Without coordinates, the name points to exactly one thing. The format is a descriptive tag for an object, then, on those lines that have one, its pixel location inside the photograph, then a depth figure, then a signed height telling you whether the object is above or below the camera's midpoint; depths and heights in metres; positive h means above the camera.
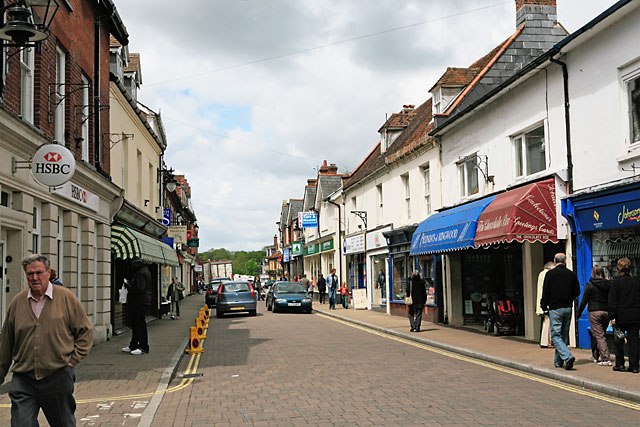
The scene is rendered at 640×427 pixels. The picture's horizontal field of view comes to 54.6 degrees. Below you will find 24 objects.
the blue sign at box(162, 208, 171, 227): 29.56 +2.62
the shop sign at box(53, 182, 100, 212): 13.16 +1.74
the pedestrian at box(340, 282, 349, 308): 31.30 -1.45
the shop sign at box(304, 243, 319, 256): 44.06 +1.37
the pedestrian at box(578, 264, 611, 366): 10.50 -0.77
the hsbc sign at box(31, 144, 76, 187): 10.43 +1.80
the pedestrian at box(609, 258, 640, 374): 9.74 -0.73
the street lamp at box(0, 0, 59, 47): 8.07 +3.20
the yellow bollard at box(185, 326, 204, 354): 14.18 -1.68
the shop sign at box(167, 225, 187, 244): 31.22 +1.88
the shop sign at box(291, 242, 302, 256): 50.89 +1.64
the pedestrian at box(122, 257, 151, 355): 13.23 -0.73
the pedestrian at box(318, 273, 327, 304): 35.47 -1.05
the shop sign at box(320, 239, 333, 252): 38.56 +1.41
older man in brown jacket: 4.83 -0.59
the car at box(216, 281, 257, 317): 26.45 -1.31
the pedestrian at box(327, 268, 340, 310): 30.38 -1.15
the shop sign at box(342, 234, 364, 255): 30.25 +1.16
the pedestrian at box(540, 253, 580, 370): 10.38 -0.61
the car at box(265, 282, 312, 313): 28.45 -1.36
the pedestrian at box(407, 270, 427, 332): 17.62 -0.94
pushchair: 15.96 -1.33
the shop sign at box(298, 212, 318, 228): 43.31 +3.41
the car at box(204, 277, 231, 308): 35.97 -1.58
